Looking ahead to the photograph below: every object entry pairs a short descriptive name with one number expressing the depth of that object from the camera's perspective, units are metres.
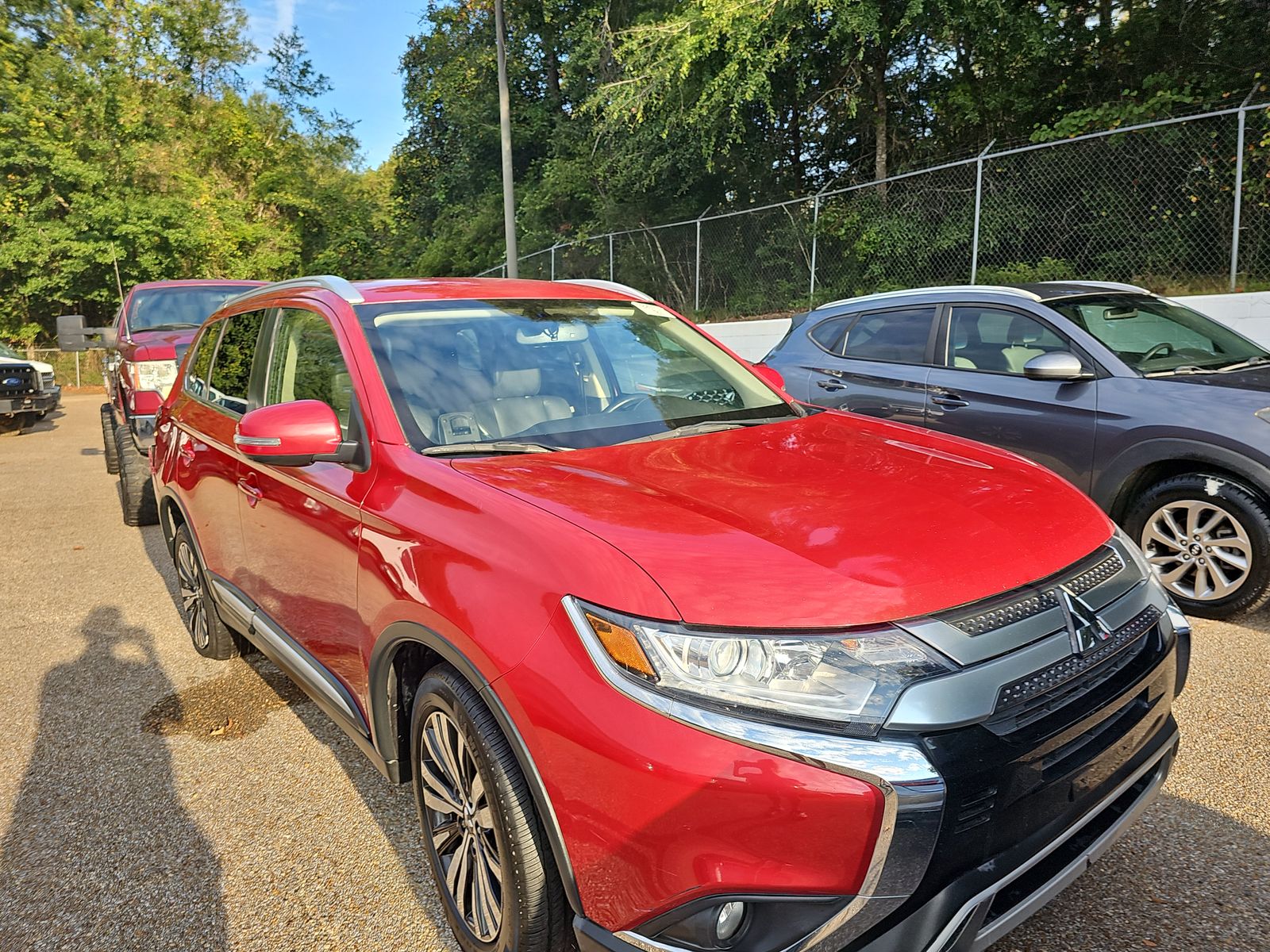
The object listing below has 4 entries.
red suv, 1.61
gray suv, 4.40
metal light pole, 15.72
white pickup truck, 13.55
